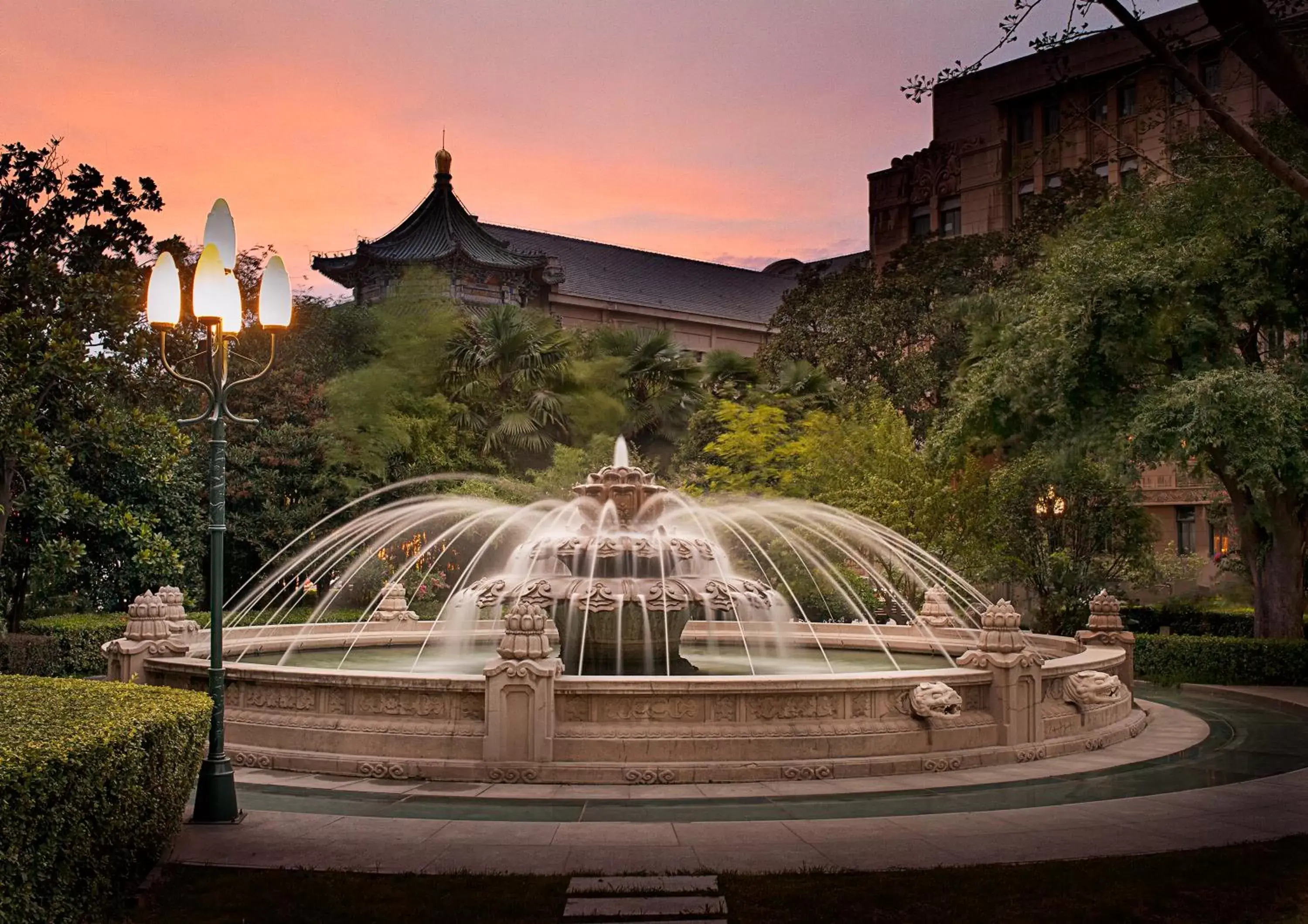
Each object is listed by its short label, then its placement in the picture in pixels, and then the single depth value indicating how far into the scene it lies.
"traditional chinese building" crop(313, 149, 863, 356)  56.62
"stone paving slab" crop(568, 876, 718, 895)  8.34
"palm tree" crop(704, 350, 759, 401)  46.56
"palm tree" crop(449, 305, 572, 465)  42.72
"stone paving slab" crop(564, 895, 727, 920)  7.90
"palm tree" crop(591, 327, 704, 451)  47.25
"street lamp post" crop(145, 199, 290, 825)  10.32
